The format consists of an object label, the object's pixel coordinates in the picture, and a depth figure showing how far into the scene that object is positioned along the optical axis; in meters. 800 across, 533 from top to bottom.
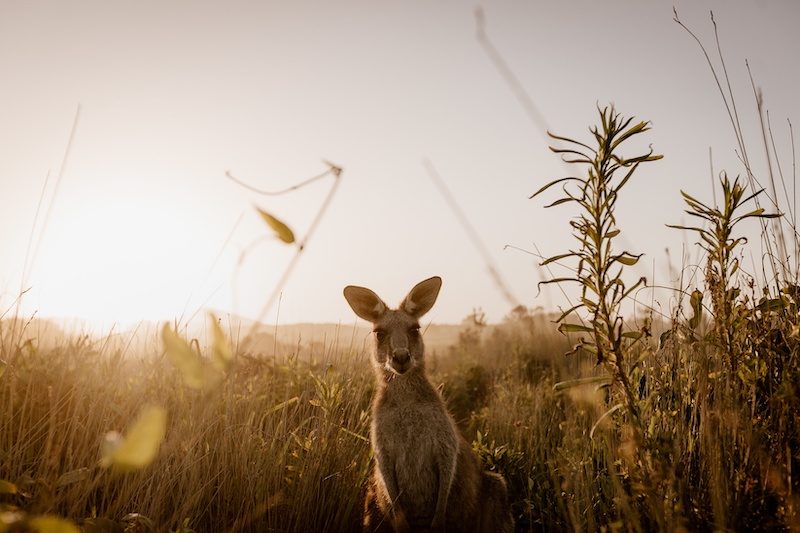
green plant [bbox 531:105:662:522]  0.84
